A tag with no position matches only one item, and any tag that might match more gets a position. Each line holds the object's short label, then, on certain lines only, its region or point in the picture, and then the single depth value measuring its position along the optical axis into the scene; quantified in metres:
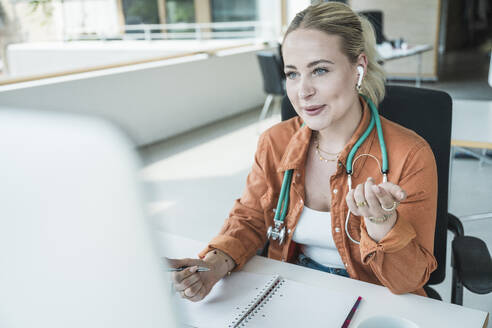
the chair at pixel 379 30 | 6.00
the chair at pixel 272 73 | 4.54
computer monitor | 0.29
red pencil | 0.90
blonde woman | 1.03
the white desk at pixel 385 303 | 0.91
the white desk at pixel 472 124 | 2.07
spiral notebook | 0.93
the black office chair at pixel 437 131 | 1.21
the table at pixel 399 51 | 5.62
